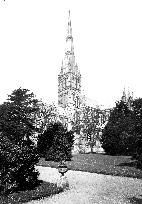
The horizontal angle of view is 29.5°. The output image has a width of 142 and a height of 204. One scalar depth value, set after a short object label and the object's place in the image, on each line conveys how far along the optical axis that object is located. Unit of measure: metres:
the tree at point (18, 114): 34.31
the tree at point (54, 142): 27.30
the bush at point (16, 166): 12.36
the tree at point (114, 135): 35.19
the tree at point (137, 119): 17.67
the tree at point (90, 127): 52.06
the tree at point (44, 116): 50.93
